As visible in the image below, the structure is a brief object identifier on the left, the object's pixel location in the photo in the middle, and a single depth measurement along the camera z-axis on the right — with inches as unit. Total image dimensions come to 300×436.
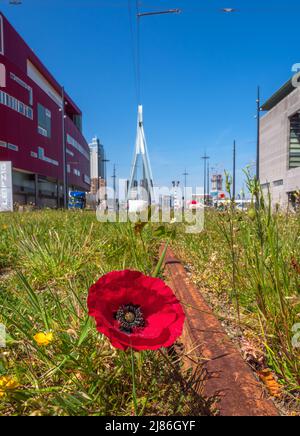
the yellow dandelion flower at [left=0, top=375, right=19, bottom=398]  27.8
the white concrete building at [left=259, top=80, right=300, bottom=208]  1300.4
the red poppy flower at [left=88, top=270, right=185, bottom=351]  23.5
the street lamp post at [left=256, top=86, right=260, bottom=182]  877.3
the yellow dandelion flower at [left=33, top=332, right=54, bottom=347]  32.1
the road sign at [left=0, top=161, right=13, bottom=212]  530.0
